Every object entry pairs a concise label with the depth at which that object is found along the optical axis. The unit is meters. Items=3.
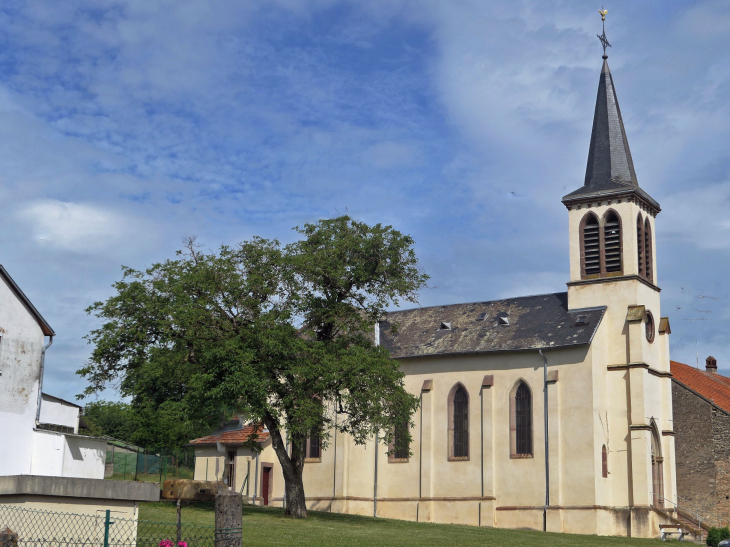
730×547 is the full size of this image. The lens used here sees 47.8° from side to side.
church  37.69
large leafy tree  30.53
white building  26.53
